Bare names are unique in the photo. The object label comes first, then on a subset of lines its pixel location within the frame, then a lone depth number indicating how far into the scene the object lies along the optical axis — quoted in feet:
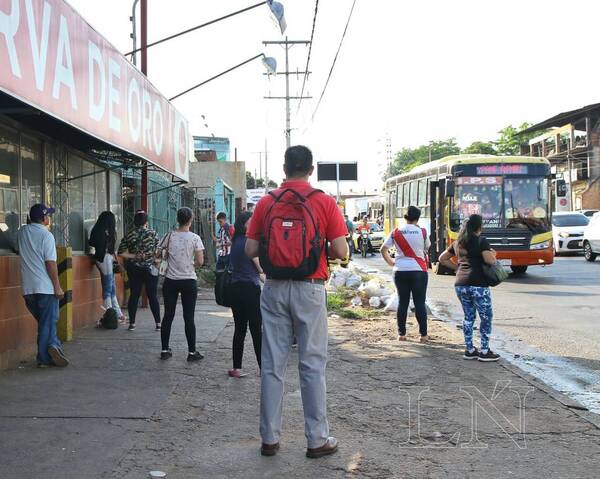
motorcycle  102.82
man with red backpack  14.56
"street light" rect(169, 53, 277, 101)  48.47
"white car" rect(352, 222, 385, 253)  104.68
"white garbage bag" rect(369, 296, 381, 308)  41.39
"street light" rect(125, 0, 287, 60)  42.24
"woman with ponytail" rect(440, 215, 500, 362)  25.21
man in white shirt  22.93
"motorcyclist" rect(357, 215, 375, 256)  104.04
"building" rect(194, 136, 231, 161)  211.59
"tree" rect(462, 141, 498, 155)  245.86
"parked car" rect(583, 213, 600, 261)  75.34
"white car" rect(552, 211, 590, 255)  88.38
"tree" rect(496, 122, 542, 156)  240.12
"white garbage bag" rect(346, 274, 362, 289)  50.44
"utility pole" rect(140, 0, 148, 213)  42.73
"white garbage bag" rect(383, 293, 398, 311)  39.34
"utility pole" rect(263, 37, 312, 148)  122.62
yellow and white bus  58.23
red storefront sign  15.98
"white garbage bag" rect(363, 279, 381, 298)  43.73
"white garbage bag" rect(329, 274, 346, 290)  50.47
